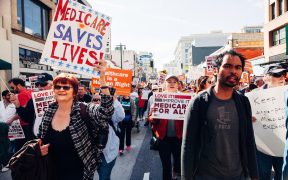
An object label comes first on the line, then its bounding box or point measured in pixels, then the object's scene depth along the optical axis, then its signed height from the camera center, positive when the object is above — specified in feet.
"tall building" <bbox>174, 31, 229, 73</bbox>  375.86 +51.21
